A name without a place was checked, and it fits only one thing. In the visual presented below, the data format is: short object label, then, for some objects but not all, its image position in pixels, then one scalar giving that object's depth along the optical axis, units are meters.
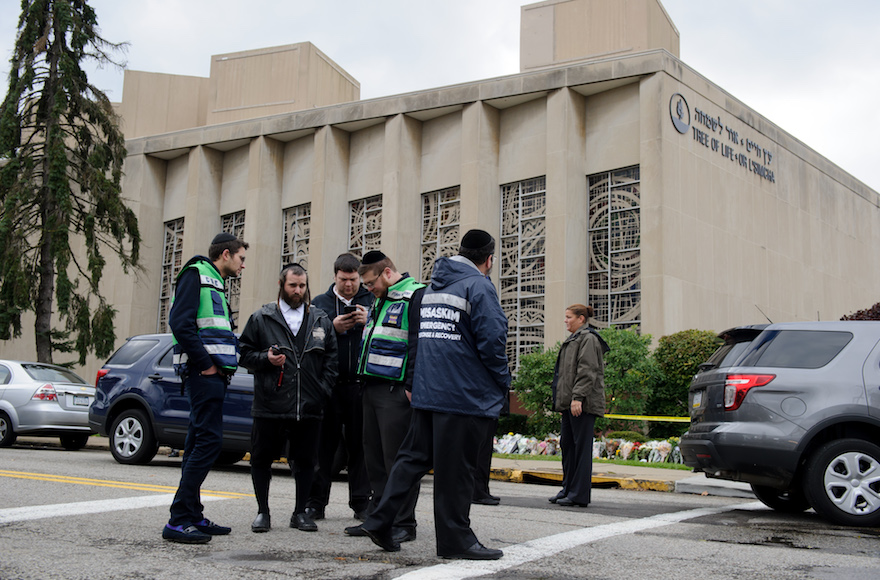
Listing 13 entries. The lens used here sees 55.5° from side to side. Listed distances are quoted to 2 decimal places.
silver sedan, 14.05
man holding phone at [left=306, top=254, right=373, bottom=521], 6.42
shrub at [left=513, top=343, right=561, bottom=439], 16.34
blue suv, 10.50
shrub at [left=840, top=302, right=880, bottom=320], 23.21
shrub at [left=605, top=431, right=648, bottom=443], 14.68
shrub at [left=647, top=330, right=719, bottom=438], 17.83
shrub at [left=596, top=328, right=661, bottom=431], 16.31
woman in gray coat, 8.13
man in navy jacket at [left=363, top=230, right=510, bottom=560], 4.84
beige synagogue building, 21.47
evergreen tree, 21.70
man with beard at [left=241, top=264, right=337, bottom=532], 5.93
